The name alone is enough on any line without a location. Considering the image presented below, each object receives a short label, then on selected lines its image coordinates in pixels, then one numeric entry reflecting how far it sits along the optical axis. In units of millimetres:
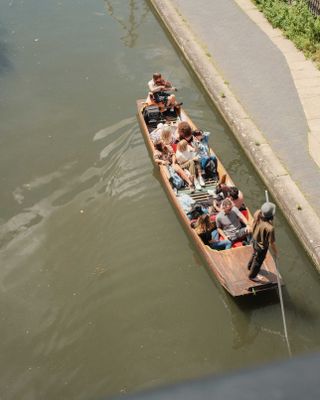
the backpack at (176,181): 9922
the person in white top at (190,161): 10031
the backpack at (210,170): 10148
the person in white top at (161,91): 12094
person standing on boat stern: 7114
